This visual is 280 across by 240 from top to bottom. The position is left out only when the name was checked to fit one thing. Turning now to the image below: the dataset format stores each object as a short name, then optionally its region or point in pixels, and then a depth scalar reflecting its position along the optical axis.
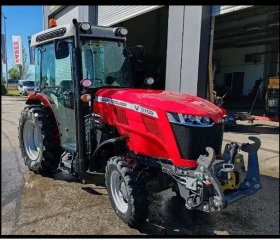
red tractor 2.66
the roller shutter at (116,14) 7.93
